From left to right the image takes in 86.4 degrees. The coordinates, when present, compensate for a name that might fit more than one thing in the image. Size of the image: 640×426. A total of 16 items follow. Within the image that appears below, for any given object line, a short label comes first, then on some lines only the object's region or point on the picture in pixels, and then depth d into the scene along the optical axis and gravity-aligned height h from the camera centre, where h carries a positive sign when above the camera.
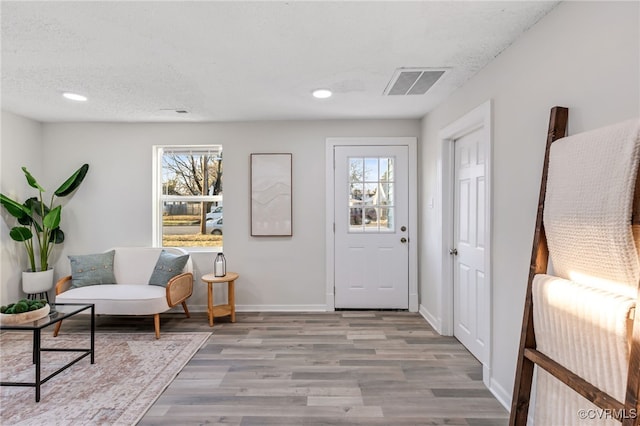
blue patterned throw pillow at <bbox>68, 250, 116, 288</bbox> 3.72 -0.65
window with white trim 4.38 +0.16
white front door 4.20 -0.21
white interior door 2.79 -0.31
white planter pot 3.85 -0.81
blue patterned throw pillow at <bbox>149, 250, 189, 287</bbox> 3.77 -0.64
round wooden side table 3.75 -0.98
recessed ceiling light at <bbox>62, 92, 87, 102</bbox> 3.18 +1.09
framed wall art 4.21 +0.14
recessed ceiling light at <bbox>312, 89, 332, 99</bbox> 3.09 +1.09
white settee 3.37 -0.83
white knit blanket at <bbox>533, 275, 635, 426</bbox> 1.22 -0.53
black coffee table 2.30 -0.82
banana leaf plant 3.75 -0.09
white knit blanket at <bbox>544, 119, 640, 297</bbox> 1.23 +0.01
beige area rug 2.14 -1.27
